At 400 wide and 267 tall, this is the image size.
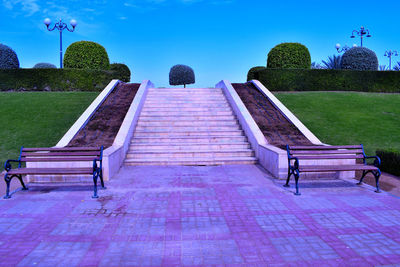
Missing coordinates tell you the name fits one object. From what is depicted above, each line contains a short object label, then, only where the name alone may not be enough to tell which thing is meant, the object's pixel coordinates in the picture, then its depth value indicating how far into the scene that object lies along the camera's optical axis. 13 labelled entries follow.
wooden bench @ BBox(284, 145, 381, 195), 6.12
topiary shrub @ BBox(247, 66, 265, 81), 18.97
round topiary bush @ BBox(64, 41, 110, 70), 18.28
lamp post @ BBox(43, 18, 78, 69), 21.15
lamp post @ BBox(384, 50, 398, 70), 46.70
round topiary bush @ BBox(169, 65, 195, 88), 33.62
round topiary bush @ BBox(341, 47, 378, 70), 19.64
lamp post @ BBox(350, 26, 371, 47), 26.70
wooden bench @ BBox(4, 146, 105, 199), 5.79
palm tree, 40.28
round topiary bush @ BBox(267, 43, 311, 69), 18.22
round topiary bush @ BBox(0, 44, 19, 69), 18.19
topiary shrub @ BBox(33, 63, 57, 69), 39.40
